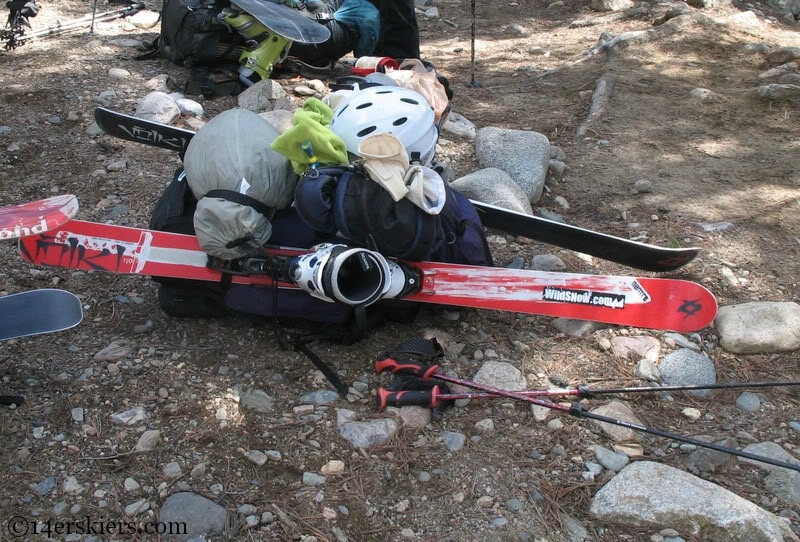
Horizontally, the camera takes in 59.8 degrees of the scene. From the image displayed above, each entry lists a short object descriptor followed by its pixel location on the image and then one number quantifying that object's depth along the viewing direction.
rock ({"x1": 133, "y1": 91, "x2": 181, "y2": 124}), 4.66
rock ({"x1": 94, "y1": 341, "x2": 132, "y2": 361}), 2.79
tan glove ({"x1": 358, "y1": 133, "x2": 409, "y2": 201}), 2.65
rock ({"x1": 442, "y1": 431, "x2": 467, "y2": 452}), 2.51
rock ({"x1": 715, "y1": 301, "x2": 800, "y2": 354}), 2.98
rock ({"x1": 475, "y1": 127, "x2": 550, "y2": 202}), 4.20
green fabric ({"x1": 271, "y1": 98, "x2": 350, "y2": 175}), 2.78
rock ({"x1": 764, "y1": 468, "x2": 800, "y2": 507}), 2.30
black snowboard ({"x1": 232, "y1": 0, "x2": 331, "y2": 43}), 5.18
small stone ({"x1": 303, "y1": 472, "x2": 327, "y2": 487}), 2.32
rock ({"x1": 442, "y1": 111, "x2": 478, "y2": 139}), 5.00
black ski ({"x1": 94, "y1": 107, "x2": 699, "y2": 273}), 3.28
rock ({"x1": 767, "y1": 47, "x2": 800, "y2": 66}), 5.93
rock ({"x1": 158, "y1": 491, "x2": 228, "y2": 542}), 2.10
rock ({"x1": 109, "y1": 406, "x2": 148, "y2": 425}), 2.49
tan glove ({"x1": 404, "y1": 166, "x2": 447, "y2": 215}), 2.67
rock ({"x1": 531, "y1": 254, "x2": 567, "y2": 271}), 3.53
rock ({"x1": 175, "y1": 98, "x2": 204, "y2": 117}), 4.85
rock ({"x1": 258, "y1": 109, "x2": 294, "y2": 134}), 4.38
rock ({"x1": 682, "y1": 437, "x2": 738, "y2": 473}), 2.43
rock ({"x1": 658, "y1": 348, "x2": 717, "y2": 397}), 2.86
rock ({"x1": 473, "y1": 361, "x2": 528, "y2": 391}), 2.81
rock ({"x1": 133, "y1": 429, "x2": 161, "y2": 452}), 2.38
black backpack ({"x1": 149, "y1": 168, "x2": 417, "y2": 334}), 2.96
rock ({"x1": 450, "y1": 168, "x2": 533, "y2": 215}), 3.81
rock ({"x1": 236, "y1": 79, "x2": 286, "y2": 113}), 5.00
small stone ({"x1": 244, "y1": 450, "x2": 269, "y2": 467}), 2.37
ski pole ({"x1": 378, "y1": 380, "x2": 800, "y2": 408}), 2.59
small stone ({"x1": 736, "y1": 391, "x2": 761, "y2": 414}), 2.72
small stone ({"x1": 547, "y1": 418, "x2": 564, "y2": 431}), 2.61
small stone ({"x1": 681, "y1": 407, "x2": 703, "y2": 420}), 2.68
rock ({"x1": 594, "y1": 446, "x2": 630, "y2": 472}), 2.44
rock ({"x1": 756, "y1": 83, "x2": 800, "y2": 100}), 5.25
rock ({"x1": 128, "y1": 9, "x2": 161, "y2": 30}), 6.84
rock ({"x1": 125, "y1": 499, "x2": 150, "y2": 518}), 2.14
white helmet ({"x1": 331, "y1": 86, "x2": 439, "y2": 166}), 2.94
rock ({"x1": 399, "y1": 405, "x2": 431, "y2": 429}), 2.59
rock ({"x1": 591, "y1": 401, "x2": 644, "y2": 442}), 2.56
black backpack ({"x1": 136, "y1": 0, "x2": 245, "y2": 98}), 5.25
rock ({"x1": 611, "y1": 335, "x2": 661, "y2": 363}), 3.00
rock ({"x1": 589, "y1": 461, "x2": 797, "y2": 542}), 2.10
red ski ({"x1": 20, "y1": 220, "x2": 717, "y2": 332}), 3.00
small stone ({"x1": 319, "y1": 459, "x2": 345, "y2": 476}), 2.36
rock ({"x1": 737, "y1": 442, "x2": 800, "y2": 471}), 2.45
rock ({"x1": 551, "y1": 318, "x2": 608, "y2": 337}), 3.13
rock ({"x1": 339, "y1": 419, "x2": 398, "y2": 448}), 2.50
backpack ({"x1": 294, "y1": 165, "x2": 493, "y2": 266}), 2.69
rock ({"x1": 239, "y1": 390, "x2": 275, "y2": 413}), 2.63
